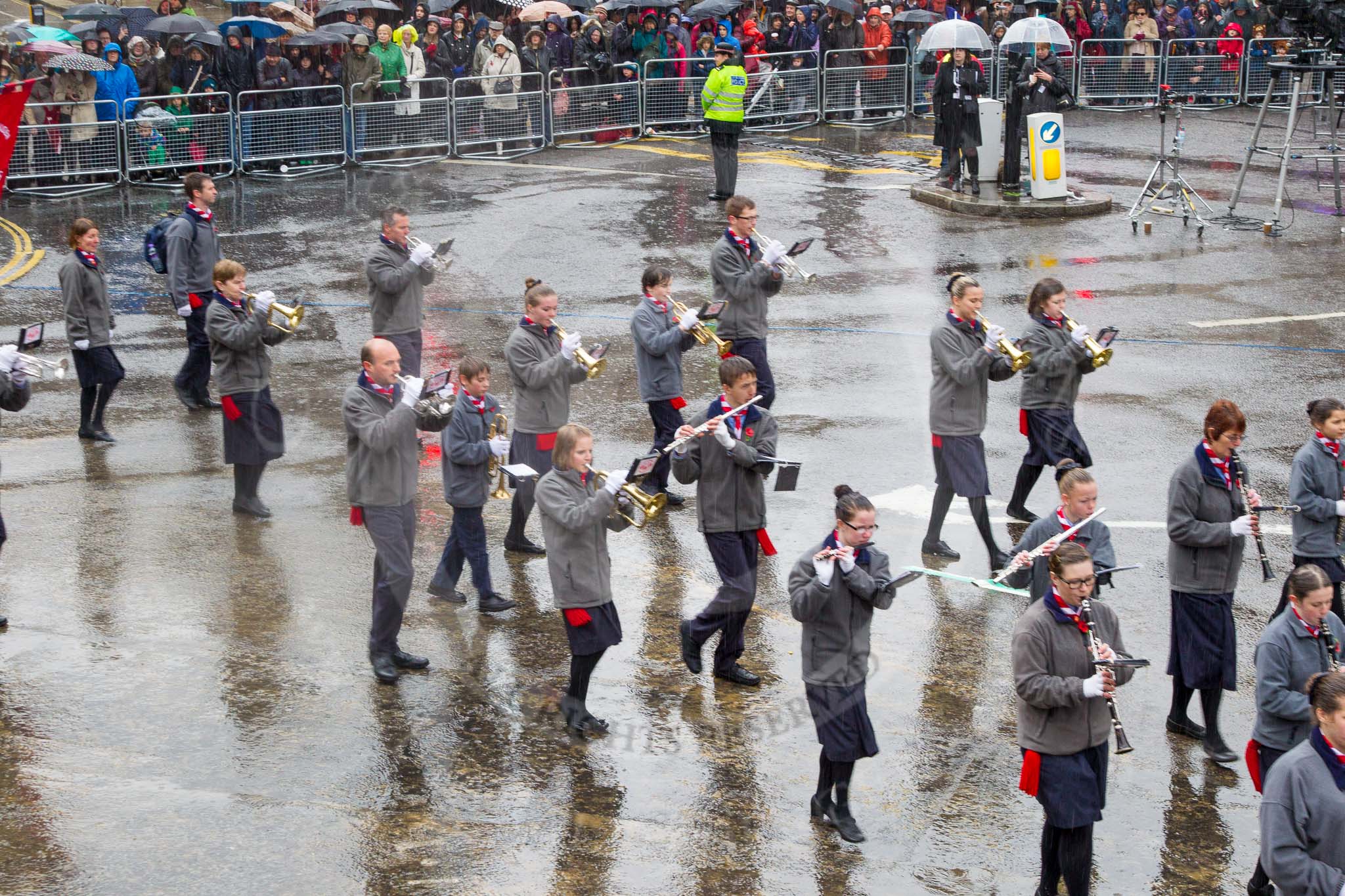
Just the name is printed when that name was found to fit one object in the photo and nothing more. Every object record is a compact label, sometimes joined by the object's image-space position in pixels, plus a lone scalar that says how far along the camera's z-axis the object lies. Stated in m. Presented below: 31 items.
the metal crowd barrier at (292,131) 24.02
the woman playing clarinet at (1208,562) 8.33
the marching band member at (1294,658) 7.01
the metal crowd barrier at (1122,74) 29.97
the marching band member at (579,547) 8.34
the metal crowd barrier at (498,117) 25.80
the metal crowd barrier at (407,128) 25.06
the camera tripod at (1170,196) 21.11
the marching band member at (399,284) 12.57
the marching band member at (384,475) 8.84
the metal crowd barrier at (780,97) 28.09
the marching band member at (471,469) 10.01
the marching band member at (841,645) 7.49
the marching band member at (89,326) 12.96
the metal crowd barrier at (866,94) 28.72
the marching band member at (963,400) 10.75
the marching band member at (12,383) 9.77
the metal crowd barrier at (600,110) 26.80
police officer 21.81
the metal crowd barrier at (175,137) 23.09
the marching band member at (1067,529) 8.05
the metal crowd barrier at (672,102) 27.38
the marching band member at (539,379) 10.65
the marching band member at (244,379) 11.30
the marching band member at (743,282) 12.26
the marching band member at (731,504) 9.10
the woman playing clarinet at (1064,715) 6.84
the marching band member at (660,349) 11.37
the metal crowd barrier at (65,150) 22.53
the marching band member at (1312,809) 5.83
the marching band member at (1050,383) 10.96
